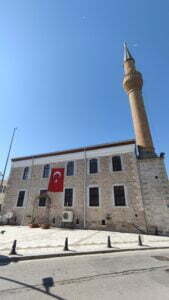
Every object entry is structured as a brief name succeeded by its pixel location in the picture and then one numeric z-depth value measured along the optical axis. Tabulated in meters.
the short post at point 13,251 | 6.86
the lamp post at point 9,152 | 17.21
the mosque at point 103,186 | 15.13
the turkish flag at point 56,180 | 18.83
